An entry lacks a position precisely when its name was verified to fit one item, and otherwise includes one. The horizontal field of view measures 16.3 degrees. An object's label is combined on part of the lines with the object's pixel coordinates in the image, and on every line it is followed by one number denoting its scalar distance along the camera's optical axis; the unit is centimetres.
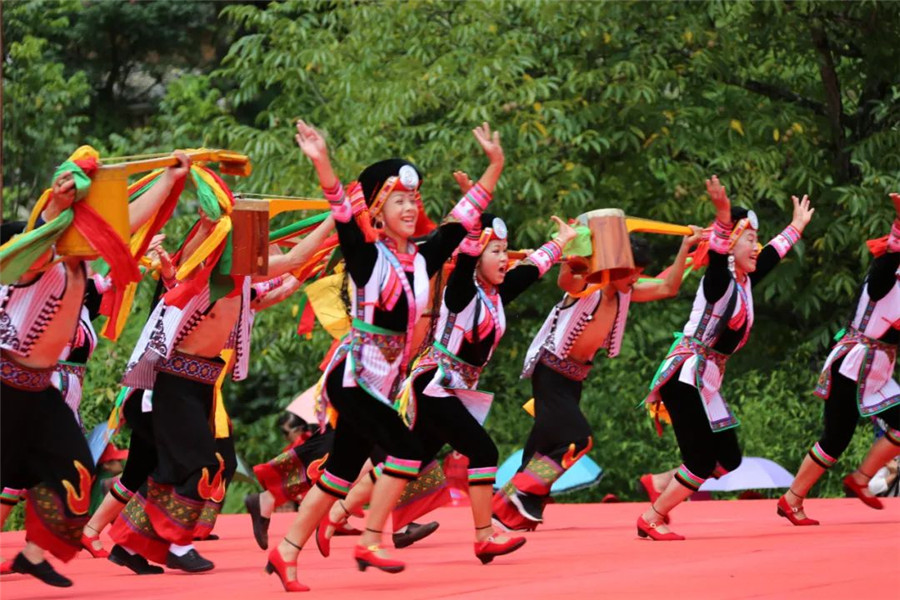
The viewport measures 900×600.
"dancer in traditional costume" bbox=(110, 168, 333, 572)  1381
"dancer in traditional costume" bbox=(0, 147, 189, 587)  1157
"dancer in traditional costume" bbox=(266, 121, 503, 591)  1221
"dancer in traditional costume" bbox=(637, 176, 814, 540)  1627
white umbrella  2334
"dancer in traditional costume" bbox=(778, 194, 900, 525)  1734
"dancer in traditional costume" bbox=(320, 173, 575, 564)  1383
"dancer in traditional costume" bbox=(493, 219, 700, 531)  1758
